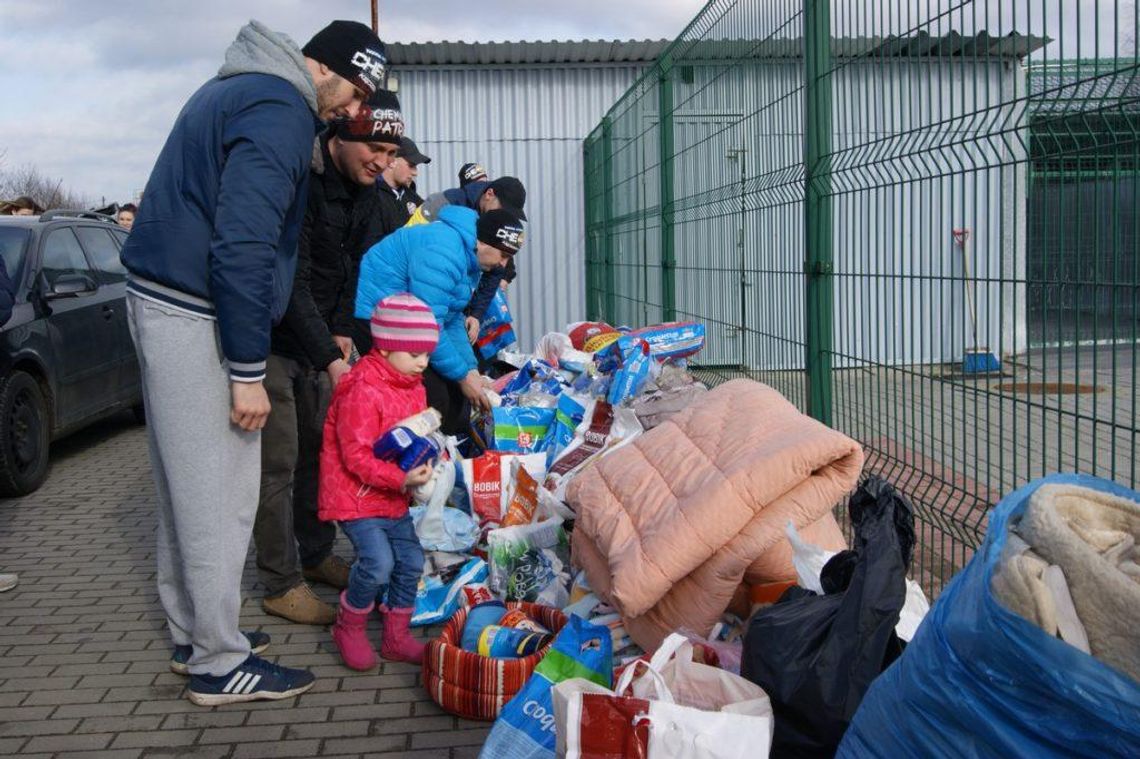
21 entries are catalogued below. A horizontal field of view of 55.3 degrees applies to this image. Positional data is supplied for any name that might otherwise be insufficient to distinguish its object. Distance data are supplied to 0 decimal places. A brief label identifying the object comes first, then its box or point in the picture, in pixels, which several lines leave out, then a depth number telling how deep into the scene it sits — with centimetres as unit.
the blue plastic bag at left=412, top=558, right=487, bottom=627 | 468
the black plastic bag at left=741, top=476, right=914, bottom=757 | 269
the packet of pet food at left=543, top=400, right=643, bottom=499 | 526
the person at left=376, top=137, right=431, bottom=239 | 582
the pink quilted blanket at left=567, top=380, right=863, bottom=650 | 352
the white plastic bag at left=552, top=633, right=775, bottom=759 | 249
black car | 760
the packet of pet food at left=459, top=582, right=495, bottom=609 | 451
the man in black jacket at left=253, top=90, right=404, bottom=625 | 452
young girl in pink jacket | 404
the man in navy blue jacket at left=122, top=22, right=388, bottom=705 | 348
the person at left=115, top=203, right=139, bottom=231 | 1454
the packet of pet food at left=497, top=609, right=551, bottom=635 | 401
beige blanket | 170
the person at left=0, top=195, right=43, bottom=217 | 1124
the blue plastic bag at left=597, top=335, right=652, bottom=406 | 583
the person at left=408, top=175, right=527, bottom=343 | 745
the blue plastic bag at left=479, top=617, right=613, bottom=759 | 301
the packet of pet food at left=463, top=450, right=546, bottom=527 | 555
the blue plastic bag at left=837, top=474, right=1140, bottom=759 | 165
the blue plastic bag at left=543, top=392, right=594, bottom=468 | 607
